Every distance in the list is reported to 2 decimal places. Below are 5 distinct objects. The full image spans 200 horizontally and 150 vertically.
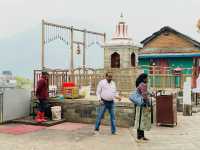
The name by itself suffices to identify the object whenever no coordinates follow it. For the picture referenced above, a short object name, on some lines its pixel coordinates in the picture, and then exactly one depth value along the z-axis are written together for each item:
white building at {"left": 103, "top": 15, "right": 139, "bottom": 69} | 15.45
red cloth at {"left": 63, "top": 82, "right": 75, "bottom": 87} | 13.77
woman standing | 9.73
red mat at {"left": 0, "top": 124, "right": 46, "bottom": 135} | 11.03
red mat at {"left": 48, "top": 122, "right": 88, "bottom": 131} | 11.64
